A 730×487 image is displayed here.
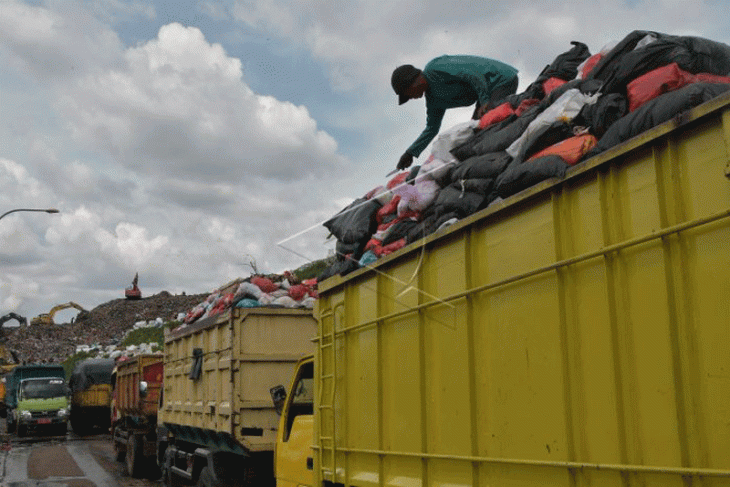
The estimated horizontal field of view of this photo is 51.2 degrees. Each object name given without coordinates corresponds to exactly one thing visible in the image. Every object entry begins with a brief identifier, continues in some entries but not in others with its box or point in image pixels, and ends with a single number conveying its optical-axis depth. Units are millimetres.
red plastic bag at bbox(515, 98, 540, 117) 4899
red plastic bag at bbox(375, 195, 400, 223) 5539
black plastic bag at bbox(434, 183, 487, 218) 4363
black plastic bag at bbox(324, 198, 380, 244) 5746
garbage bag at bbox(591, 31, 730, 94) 3756
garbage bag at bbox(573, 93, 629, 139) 3688
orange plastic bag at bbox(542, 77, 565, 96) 4961
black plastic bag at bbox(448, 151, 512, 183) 4391
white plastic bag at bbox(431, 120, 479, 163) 5125
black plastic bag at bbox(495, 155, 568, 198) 3557
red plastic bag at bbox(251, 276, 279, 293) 10500
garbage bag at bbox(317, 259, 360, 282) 5605
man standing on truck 6930
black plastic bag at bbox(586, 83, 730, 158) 3145
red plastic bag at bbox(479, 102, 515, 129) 5035
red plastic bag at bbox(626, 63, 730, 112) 3504
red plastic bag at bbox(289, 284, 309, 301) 10438
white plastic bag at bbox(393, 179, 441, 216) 4996
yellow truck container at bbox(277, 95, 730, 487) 2578
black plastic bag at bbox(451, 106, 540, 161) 4527
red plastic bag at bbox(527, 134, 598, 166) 3590
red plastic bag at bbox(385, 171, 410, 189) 5819
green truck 26766
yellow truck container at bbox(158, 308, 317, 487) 8609
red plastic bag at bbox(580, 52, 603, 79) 4544
